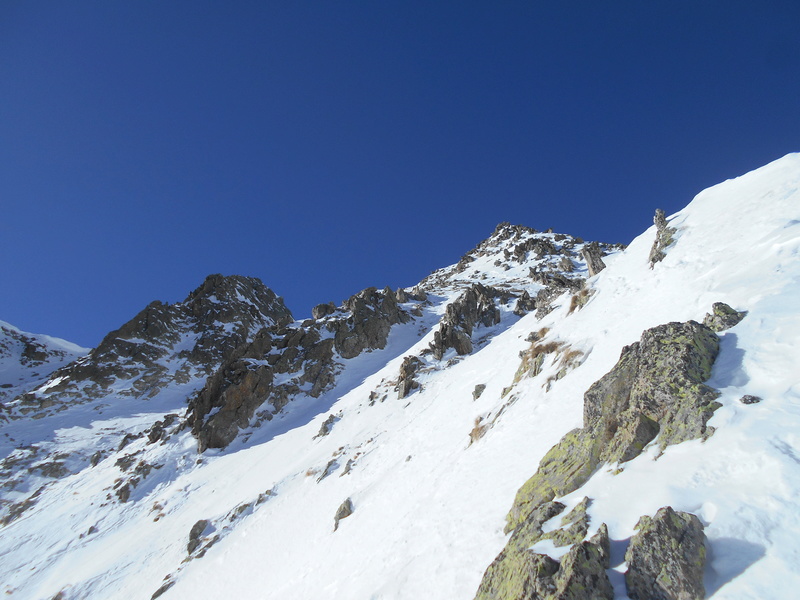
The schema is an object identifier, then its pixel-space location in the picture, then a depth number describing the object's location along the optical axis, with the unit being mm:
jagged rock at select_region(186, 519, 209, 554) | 26936
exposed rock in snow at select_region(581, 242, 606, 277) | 37344
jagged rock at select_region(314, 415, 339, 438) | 37031
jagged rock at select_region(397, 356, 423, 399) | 37575
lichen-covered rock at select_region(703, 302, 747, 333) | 12273
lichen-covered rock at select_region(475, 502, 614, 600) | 6715
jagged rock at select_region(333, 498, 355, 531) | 21156
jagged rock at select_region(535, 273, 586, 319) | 35650
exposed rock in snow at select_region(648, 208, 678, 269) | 22266
